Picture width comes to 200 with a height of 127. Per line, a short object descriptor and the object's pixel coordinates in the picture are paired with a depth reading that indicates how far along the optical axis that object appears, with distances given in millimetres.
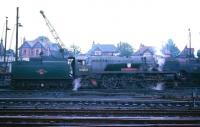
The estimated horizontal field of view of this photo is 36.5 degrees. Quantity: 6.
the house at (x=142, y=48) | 96788
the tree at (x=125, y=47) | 104550
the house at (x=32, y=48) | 89875
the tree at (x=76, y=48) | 97562
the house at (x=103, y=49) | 93306
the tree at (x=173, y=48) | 115525
